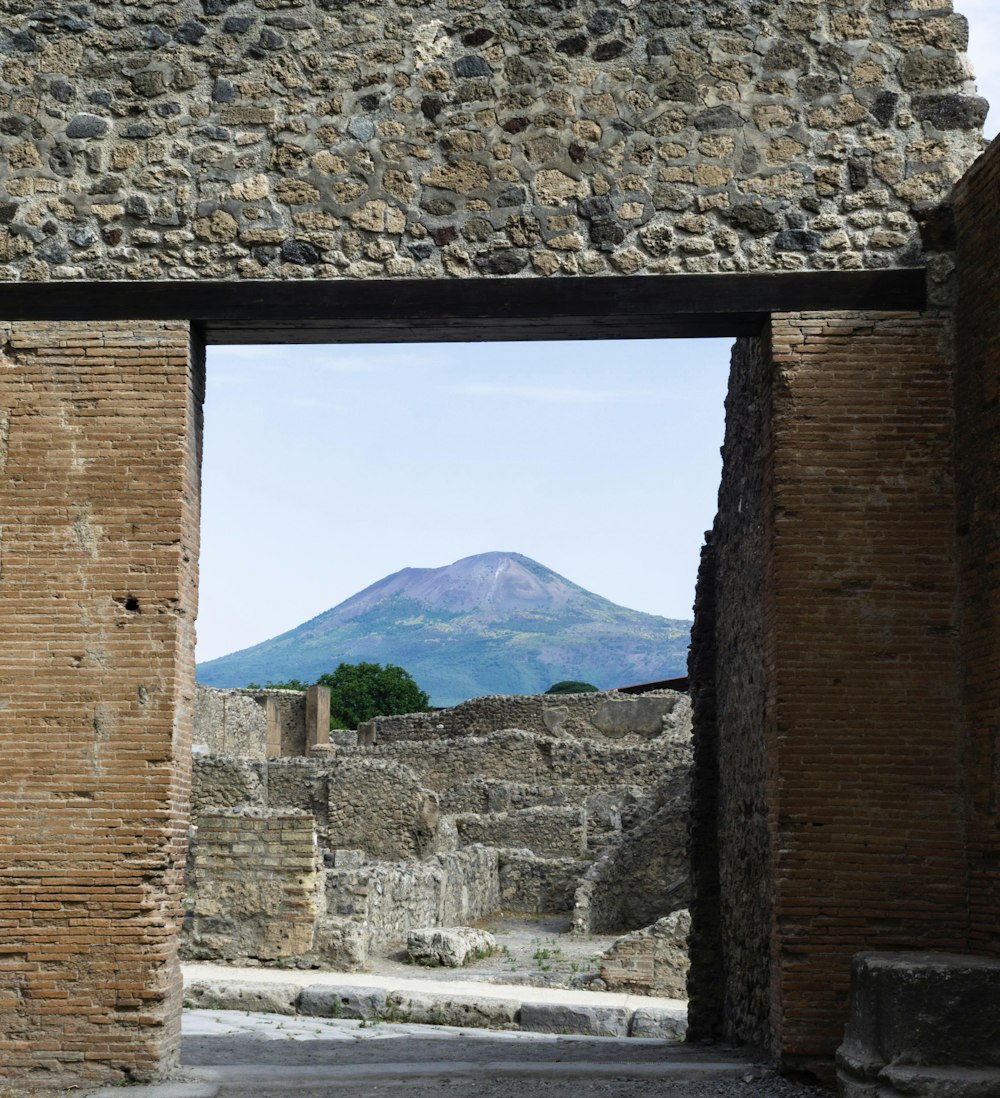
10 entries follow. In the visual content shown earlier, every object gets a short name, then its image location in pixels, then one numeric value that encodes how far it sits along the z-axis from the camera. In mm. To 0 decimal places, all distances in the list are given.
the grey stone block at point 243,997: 10375
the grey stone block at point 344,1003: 10148
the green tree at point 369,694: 55688
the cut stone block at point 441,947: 13727
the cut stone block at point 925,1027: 5301
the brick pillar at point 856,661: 6234
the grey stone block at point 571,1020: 9828
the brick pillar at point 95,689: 6180
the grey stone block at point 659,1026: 9742
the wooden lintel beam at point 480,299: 6750
